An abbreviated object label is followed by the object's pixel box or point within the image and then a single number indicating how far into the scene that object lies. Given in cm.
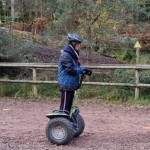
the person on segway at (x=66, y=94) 644
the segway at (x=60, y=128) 643
